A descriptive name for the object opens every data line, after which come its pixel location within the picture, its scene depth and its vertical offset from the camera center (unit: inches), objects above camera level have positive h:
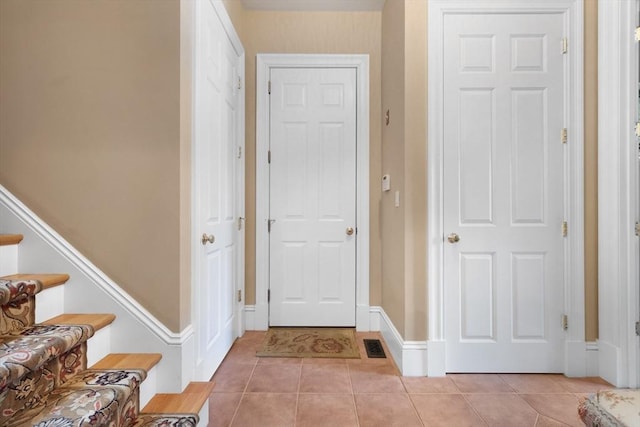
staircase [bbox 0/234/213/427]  41.9 -23.9
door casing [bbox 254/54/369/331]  115.4 +16.9
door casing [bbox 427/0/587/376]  83.2 +10.0
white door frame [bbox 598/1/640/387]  77.9 +4.6
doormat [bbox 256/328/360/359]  95.6 -39.9
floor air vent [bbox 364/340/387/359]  94.7 -40.5
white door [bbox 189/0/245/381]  65.1 +9.4
